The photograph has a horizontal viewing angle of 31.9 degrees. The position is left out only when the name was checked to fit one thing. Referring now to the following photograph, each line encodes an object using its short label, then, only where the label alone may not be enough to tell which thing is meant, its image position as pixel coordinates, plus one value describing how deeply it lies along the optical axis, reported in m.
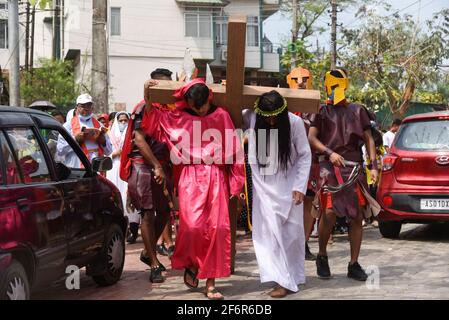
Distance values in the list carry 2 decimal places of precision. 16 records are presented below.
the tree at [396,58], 32.22
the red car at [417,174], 10.30
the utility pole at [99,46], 12.95
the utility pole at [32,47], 41.22
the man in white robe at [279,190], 6.76
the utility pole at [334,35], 31.26
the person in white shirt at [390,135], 16.83
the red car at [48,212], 5.25
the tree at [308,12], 44.03
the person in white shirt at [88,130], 9.47
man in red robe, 6.65
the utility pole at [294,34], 30.87
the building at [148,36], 39.47
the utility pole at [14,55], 13.74
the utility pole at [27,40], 40.41
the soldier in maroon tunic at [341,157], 7.50
